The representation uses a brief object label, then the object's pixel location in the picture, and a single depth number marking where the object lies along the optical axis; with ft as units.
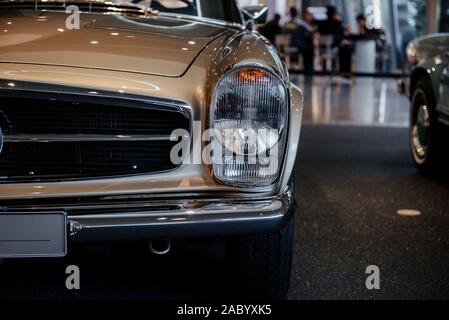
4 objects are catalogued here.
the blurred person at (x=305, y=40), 58.54
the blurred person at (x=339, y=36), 54.95
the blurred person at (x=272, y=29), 55.67
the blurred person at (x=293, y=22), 58.29
